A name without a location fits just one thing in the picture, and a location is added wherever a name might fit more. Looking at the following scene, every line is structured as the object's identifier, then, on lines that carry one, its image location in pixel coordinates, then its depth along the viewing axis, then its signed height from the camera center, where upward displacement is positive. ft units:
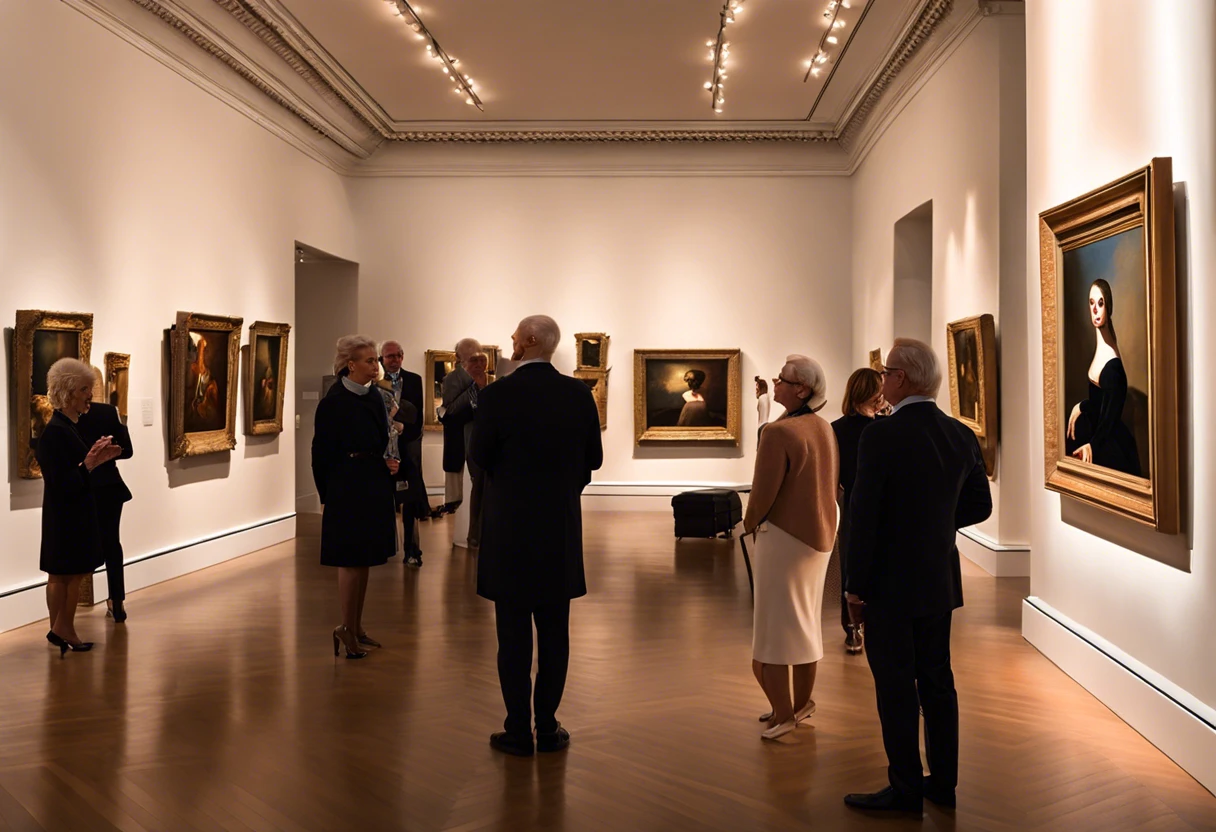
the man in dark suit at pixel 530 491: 18.81 -1.26
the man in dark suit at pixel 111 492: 28.43 -1.81
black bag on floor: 48.73 -4.35
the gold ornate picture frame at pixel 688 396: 62.44 +1.23
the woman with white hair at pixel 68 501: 26.53 -1.85
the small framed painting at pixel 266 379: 46.44 +1.99
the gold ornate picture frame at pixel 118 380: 35.01 +1.51
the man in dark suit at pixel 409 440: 31.55 -0.66
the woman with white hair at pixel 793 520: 19.25 -1.90
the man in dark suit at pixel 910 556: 15.94 -2.12
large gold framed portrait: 19.27 +1.25
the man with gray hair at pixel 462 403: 39.65 +0.67
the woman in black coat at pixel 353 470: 25.73 -1.16
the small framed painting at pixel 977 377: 37.37 +1.29
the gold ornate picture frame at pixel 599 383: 62.34 +2.06
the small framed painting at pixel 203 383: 39.37 +1.60
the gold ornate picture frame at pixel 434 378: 63.26 +2.54
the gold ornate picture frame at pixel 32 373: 30.01 +1.53
